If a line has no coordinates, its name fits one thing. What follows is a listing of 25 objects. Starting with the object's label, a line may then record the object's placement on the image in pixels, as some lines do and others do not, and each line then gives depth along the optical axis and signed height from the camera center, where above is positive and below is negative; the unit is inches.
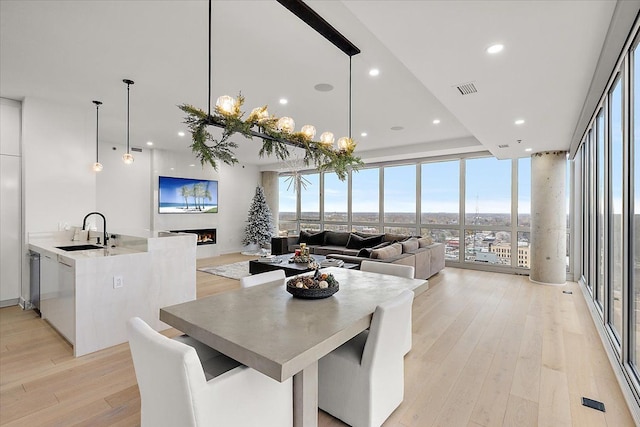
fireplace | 340.8 -23.6
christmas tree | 372.8 -10.2
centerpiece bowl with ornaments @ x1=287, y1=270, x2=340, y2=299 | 82.0 -19.4
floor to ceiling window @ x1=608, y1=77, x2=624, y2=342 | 104.1 +2.6
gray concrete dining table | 52.5 -22.7
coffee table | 196.4 -33.9
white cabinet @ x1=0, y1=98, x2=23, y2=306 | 167.0 +4.4
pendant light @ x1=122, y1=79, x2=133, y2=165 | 198.2 +35.2
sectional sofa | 198.3 -26.4
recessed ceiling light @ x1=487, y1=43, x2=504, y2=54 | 89.4 +48.8
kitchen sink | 150.3 -16.6
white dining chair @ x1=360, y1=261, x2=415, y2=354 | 116.6 -21.4
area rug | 249.2 -48.0
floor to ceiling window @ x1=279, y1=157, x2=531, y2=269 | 269.0 +10.5
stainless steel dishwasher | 156.3 -34.3
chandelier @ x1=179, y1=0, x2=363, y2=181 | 85.0 +26.2
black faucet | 156.9 -12.3
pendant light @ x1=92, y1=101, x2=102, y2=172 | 178.7 +27.6
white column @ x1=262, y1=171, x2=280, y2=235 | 410.0 +33.8
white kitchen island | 116.1 -29.3
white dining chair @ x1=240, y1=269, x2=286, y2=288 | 97.7 -21.4
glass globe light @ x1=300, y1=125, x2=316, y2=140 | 111.7 +30.2
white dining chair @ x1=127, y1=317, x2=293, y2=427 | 48.4 -30.8
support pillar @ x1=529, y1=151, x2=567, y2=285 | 229.9 -2.3
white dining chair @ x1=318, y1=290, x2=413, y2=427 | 71.2 -38.5
